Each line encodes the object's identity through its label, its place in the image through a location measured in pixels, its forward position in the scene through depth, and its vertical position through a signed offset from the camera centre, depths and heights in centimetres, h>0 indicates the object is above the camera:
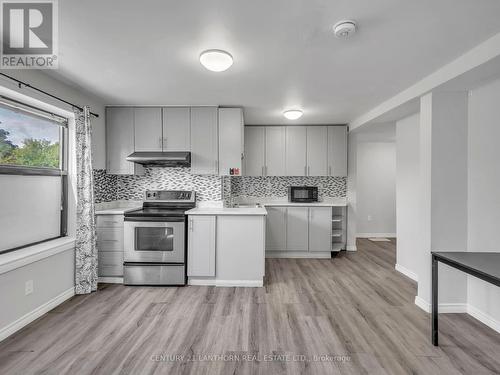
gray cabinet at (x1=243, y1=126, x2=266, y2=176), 479 +69
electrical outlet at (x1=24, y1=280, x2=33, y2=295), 231 -97
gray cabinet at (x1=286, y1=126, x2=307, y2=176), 475 +73
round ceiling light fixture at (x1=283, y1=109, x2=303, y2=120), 360 +107
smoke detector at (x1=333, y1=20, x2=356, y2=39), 167 +108
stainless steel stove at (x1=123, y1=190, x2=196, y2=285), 320 -82
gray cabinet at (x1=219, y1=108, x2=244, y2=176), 363 +69
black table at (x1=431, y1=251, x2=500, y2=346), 160 -55
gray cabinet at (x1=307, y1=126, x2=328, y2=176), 473 +68
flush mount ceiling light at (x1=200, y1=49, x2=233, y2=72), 202 +105
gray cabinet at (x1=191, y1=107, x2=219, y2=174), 364 +68
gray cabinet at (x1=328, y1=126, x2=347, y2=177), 470 +69
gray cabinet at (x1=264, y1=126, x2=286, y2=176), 477 +69
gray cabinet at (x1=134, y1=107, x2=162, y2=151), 366 +83
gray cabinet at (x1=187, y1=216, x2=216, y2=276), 323 -78
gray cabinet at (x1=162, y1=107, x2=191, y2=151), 364 +79
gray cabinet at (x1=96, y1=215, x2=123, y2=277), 332 -79
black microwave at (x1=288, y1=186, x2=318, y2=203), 481 -16
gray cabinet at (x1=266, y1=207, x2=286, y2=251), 448 -79
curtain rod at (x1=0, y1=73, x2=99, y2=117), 215 +92
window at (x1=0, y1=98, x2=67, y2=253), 233 +10
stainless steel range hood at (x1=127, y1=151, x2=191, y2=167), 344 +39
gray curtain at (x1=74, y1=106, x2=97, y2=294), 296 -34
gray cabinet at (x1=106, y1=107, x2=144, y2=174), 367 +71
